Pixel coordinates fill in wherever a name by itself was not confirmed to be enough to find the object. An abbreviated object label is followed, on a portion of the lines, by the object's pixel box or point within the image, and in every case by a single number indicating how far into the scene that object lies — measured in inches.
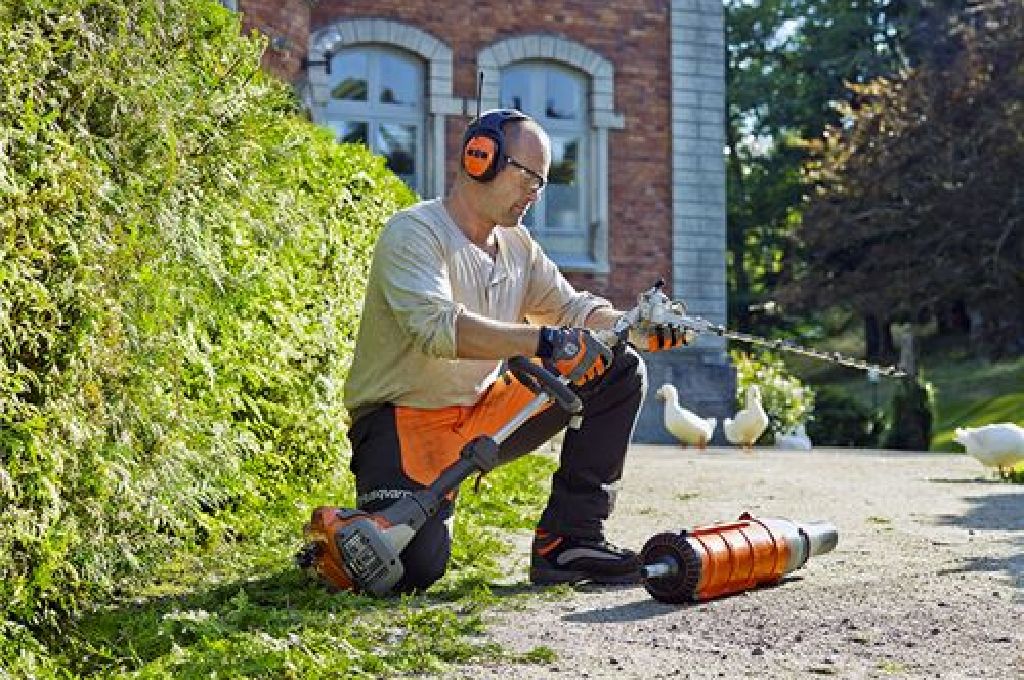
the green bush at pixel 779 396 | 870.4
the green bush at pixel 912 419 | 892.0
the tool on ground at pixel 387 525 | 204.4
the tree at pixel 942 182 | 1277.1
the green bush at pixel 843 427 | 1023.0
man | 213.9
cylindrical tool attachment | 205.9
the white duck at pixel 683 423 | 610.2
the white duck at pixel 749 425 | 627.5
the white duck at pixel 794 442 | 752.3
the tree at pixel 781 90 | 1779.0
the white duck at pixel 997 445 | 450.0
